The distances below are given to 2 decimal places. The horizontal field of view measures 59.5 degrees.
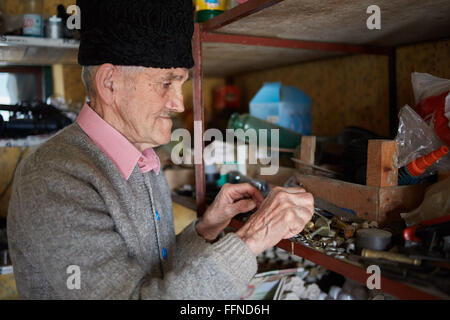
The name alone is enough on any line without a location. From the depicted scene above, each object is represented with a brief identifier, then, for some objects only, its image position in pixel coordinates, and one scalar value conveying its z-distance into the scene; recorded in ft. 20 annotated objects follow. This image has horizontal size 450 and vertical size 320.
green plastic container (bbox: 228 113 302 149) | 6.26
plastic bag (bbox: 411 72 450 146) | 3.49
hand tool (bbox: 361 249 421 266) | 2.49
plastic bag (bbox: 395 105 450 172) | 3.54
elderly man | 2.65
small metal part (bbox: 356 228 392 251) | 2.78
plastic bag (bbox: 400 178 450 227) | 3.08
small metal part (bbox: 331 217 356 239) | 3.20
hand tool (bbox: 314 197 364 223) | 3.54
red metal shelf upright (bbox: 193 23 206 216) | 4.40
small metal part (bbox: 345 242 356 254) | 2.92
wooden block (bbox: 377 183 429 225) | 3.38
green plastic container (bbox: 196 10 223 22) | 4.65
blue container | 7.20
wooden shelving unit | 3.27
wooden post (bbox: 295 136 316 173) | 4.46
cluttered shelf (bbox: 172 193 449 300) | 2.25
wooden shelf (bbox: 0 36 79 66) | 5.58
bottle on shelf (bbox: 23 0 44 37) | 5.73
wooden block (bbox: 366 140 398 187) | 3.38
